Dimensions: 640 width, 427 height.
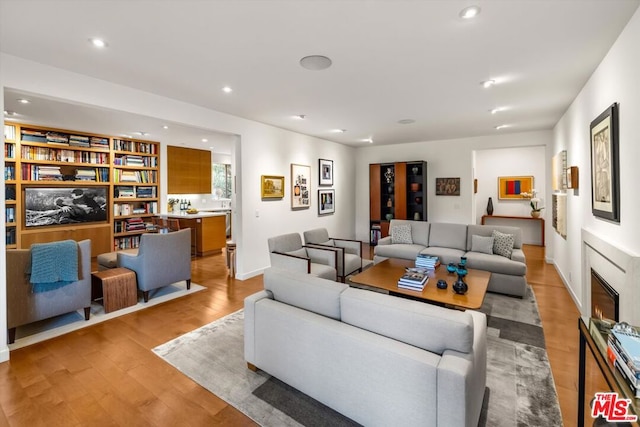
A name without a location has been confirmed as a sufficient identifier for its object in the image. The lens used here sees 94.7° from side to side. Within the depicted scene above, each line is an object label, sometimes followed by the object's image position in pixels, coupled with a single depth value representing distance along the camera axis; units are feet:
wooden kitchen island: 21.06
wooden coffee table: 9.06
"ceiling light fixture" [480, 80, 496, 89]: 10.50
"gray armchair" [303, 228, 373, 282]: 13.82
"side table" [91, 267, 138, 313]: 11.59
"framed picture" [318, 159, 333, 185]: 22.06
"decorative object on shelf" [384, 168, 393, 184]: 24.44
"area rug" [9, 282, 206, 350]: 9.68
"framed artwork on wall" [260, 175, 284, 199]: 17.07
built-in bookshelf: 16.65
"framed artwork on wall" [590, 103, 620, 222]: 7.67
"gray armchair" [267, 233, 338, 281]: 12.39
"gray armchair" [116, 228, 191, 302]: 12.48
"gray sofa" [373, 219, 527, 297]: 13.12
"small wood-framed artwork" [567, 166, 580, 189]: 11.97
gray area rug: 6.18
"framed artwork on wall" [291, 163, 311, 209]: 19.34
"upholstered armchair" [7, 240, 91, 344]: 9.27
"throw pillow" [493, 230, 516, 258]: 14.44
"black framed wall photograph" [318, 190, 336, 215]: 21.99
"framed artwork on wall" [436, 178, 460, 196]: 22.07
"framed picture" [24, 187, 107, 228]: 17.17
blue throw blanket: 9.54
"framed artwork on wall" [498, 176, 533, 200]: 25.23
